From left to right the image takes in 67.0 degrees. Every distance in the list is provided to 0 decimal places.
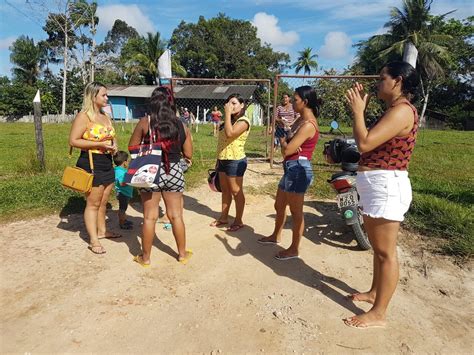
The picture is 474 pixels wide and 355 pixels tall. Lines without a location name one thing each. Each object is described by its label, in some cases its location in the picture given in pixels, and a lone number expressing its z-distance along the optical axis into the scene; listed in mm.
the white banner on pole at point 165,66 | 7961
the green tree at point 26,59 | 41312
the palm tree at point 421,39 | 31641
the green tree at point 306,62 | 54188
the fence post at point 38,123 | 6535
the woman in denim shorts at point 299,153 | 3428
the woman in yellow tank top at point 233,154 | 4234
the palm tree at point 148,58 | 39062
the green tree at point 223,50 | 45281
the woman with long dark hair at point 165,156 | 3309
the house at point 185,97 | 30703
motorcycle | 3641
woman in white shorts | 2420
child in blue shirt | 4434
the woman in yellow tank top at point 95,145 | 3711
